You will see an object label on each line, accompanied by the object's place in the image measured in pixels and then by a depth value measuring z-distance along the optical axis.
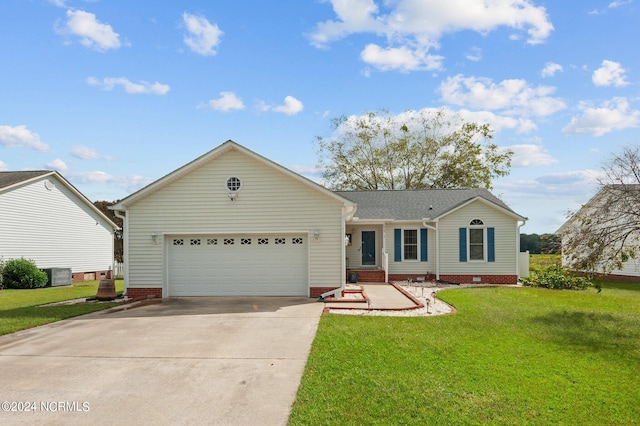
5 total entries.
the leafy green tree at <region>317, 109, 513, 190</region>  36.66
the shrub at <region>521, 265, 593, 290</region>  18.48
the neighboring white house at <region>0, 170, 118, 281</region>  21.77
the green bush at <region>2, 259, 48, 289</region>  20.56
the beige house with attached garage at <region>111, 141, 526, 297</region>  14.16
